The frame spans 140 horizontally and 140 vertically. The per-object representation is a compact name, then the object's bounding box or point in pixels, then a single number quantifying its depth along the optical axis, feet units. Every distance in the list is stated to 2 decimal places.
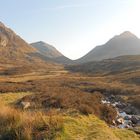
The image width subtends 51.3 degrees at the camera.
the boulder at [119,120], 33.02
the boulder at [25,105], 35.76
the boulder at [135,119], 35.34
